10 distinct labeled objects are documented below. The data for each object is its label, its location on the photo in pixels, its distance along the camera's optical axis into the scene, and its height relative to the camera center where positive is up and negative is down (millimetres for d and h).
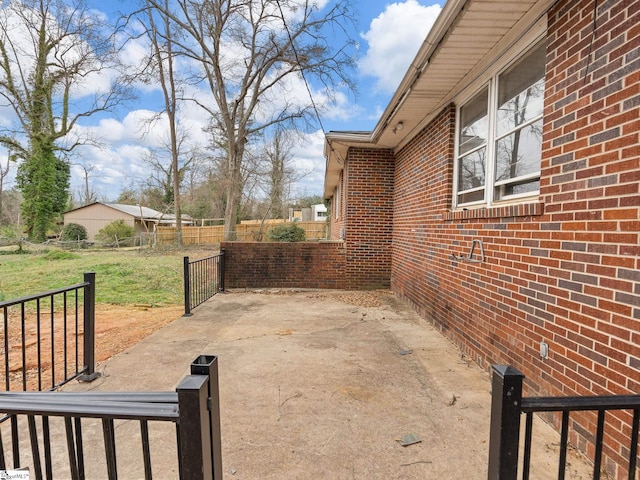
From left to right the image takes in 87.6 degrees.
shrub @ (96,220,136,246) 23594 -880
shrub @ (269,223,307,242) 10344 -409
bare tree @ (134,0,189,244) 13966 +7077
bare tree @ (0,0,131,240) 17406 +6745
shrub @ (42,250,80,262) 14602 -1480
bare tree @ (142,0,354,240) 11562 +6667
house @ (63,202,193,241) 31641 +570
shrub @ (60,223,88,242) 25738 -810
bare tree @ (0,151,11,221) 29719 +4465
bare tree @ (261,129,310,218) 19922 +2870
